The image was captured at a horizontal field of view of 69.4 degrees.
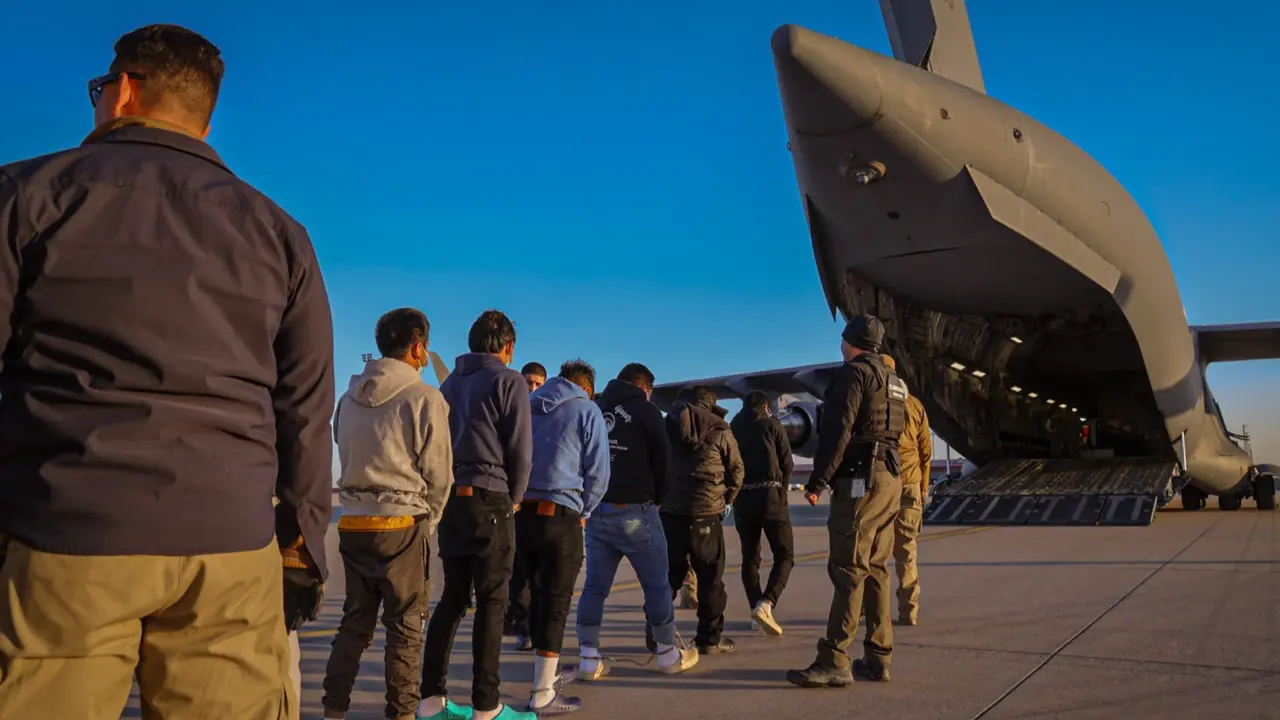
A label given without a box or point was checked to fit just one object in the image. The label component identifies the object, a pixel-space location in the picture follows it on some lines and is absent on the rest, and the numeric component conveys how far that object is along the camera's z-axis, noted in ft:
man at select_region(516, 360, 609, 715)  13.78
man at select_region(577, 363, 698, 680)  15.26
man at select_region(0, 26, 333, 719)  4.98
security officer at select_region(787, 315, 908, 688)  14.28
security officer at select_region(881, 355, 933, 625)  19.17
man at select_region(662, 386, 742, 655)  18.22
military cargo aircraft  31.96
